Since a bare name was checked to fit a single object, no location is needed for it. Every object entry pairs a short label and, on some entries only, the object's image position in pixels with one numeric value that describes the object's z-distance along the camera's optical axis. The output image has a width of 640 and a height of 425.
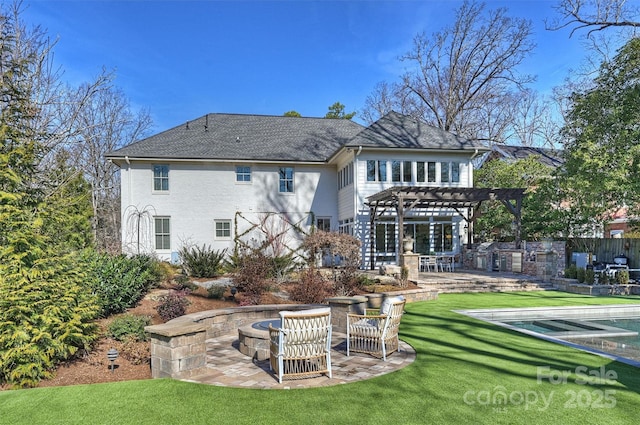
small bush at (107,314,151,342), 6.82
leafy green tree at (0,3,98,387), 5.26
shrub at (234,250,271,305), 10.03
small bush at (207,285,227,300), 9.90
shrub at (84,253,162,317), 7.84
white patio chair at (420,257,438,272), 17.44
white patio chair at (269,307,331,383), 4.86
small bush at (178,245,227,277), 13.21
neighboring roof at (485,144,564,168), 25.65
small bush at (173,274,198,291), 10.63
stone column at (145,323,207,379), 4.96
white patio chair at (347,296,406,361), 5.79
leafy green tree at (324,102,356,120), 37.19
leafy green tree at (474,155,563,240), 18.16
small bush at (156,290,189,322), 7.82
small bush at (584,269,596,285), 13.12
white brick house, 18.11
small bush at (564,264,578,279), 13.95
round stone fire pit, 5.90
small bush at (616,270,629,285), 13.23
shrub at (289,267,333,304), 9.87
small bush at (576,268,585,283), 13.45
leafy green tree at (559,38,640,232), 14.41
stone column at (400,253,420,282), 13.82
